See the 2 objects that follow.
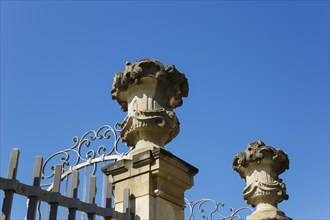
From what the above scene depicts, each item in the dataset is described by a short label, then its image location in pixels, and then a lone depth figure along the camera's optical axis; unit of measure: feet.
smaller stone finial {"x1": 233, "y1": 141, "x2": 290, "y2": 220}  26.96
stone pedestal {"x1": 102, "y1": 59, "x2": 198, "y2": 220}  16.39
